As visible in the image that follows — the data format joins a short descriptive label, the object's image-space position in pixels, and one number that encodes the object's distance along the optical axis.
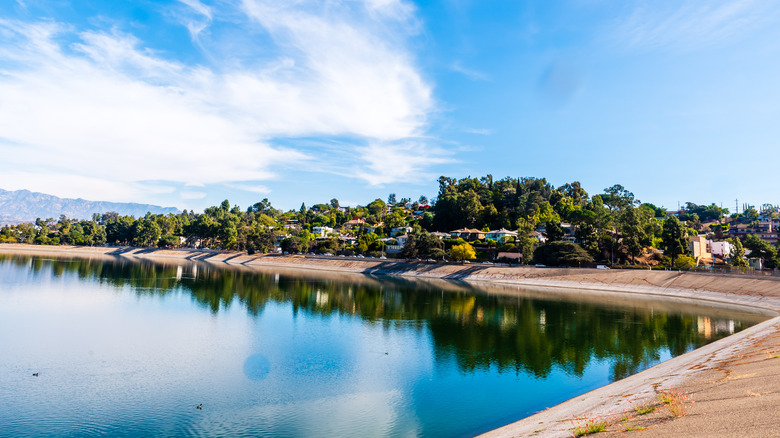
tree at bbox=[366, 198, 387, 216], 183.62
